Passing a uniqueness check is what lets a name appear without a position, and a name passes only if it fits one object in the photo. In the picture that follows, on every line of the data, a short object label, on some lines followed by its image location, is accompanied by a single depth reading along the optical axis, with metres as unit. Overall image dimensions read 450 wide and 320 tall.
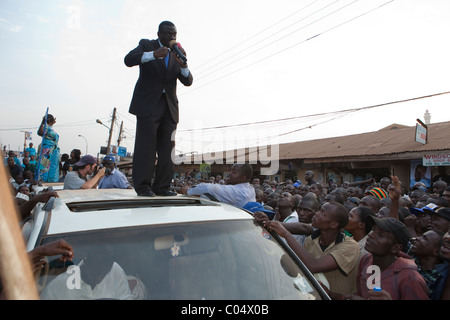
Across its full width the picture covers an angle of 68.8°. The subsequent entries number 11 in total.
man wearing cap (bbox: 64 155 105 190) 4.62
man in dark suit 3.11
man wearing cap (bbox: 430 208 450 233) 3.51
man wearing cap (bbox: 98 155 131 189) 4.84
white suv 1.69
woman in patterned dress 5.77
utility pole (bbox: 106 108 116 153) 25.97
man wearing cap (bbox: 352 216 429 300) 2.31
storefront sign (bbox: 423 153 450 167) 10.55
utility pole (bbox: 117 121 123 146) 30.20
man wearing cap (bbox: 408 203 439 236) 4.23
